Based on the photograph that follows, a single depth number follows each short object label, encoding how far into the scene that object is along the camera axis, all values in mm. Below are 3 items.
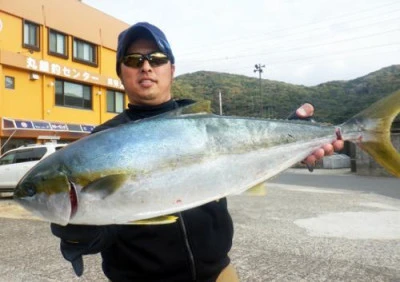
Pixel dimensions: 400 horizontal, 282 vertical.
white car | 13469
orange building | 19656
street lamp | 53281
